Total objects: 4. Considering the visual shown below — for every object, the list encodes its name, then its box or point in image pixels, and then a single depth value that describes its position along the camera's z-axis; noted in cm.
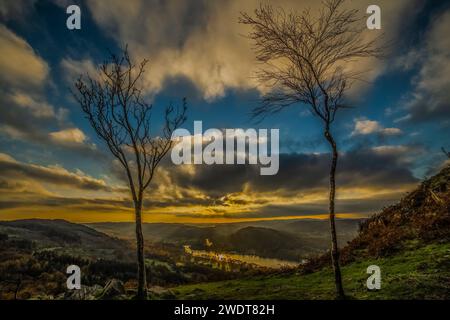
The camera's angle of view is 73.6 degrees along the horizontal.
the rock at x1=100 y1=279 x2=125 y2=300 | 1507
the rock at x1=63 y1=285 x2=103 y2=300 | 1552
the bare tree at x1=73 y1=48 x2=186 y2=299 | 1553
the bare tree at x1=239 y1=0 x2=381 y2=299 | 1412
